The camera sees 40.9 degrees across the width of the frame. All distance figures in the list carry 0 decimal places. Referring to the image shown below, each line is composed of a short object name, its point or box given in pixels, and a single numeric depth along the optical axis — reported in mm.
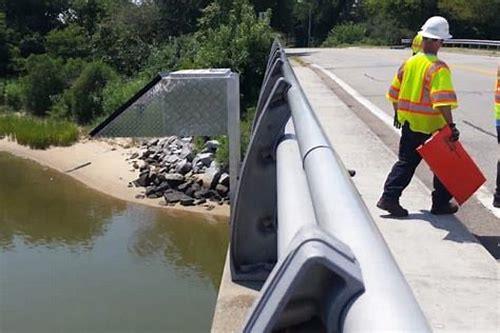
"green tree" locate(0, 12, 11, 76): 44684
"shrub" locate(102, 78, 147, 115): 29875
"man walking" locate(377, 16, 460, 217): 5555
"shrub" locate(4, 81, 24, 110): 37594
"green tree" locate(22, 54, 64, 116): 35781
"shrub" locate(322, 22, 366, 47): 62156
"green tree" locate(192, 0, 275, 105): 24188
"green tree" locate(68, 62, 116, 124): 32781
